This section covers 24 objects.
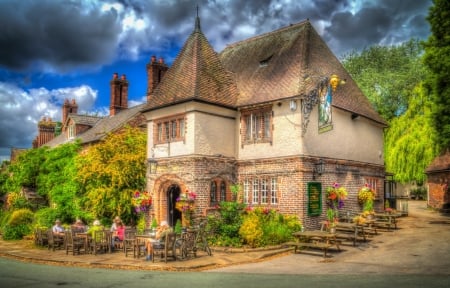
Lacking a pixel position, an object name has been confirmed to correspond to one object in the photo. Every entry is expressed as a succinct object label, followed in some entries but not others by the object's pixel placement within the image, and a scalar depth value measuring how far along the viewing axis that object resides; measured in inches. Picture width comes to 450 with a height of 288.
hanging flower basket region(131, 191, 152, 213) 763.4
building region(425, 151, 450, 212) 1201.4
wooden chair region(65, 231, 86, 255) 626.8
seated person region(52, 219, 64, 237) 685.9
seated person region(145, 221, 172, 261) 548.1
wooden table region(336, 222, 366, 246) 608.4
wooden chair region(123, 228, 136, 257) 608.1
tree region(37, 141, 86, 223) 917.2
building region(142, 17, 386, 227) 703.7
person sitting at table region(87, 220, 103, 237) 646.5
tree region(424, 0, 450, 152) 856.9
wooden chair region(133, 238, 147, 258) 577.9
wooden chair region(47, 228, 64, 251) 684.7
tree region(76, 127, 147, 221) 805.9
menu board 688.4
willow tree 1320.1
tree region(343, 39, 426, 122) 1656.3
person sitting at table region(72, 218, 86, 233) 703.9
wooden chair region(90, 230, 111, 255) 628.7
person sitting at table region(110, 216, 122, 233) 668.9
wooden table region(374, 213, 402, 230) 735.8
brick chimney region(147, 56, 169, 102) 1119.0
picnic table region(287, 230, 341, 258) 560.9
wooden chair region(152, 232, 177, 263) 542.0
